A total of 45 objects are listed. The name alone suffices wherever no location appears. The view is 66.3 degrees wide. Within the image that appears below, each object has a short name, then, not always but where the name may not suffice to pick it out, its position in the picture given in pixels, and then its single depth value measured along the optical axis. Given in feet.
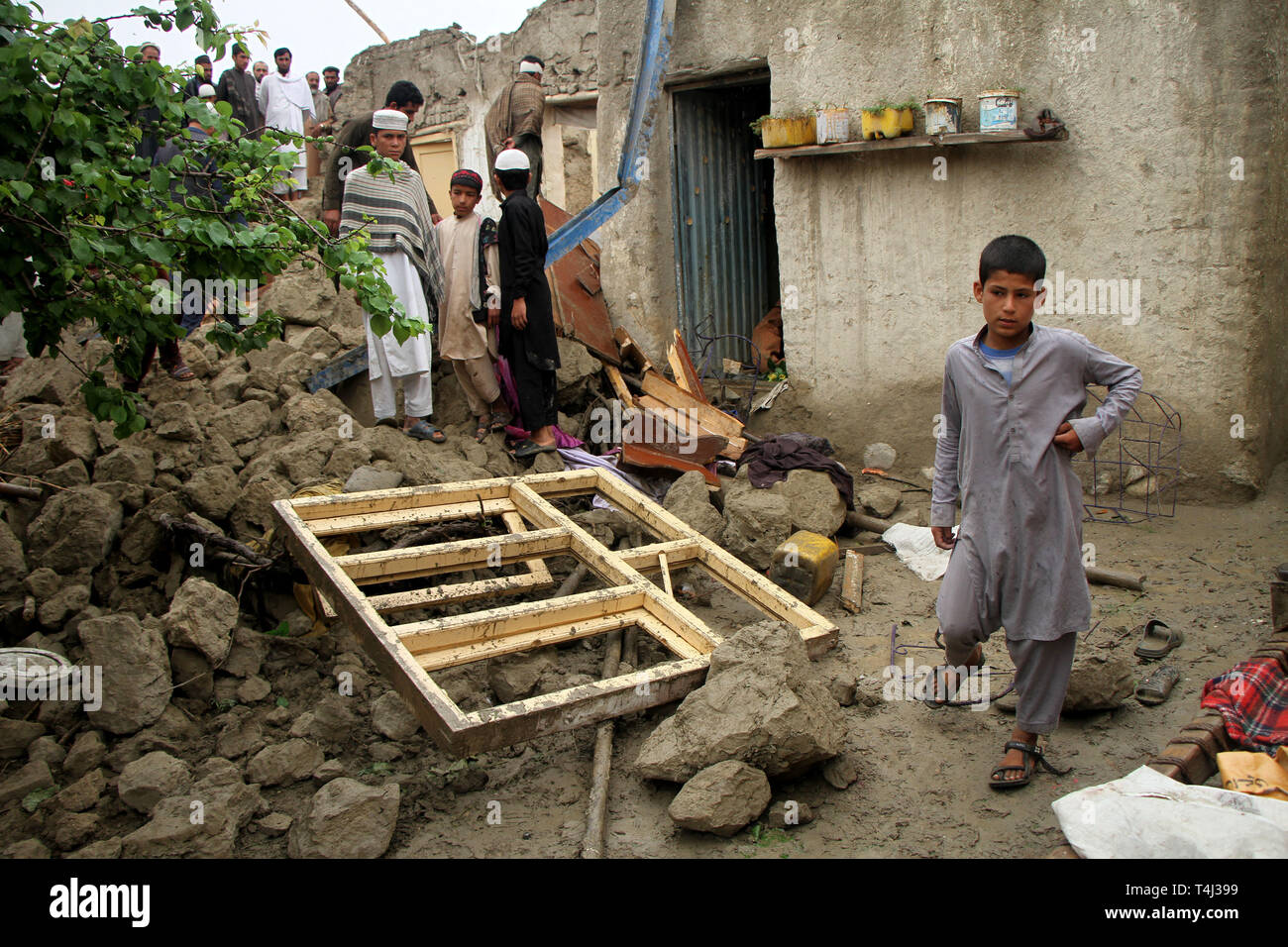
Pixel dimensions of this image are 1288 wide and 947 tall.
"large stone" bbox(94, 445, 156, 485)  16.78
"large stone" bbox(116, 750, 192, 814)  11.65
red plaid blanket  10.80
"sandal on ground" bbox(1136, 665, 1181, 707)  12.64
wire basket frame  18.89
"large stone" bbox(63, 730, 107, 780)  12.36
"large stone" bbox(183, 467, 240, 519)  16.76
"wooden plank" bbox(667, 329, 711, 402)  24.41
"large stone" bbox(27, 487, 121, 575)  15.24
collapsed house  17.79
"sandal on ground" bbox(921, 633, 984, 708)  13.15
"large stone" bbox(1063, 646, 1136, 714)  12.17
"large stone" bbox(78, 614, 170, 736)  12.84
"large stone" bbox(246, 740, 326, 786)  12.27
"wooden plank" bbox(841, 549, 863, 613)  16.67
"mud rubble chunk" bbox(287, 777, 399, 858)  10.64
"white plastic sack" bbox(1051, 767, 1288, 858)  8.20
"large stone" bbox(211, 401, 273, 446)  19.22
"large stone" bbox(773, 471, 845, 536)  18.76
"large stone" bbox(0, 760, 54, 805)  11.81
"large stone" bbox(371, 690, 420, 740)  13.05
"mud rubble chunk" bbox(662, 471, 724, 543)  18.67
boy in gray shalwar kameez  9.94
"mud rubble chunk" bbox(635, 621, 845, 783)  10.91
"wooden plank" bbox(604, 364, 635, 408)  24.73
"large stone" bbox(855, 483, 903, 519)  20.11
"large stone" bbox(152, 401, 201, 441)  18.11
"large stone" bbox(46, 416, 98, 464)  17.07
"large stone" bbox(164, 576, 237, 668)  13.70
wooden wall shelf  19.22
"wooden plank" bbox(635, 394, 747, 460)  22.06
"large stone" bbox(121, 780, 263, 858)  10.83
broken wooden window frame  11.44
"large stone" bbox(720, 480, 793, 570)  17.76
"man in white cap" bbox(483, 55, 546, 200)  28.81
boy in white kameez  21.08
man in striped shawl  20.11
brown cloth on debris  19.83
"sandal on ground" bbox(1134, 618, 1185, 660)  13.91
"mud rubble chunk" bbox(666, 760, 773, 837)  10.33
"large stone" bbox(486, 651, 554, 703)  13.87
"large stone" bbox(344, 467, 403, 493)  17.66
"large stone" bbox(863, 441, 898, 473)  22.57
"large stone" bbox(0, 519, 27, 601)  14.70
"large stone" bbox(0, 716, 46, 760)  12.59
